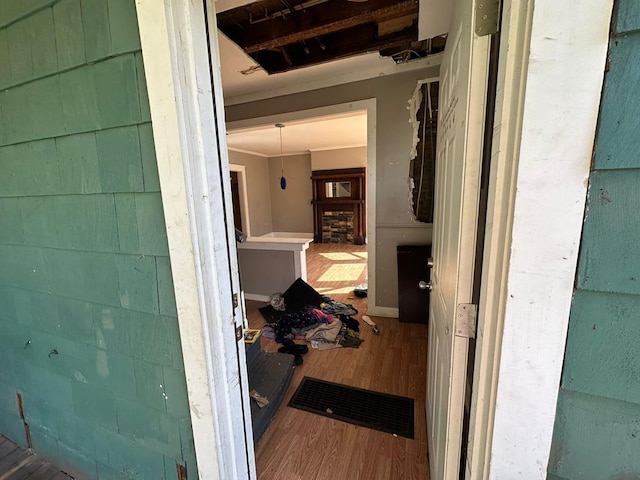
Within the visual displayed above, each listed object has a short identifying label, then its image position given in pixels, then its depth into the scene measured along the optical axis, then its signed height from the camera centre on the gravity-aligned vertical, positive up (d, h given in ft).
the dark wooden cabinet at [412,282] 9.23 -3.02
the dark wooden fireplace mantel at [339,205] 24.02 -0.79
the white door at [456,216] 2.30 -0.22
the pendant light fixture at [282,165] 25.75 +3.11
